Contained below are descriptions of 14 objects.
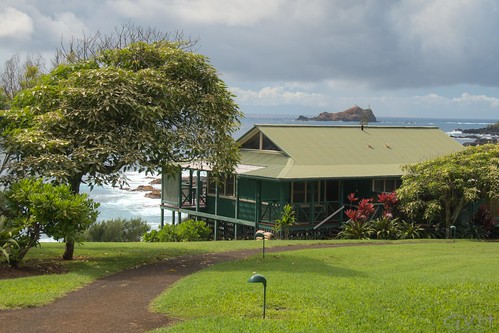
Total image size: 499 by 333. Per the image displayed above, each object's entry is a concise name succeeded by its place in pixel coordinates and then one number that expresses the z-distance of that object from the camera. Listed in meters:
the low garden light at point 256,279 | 9.87
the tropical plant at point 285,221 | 26.99
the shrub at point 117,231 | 30.52
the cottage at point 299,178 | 29.05
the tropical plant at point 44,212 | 14.57
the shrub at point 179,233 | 28.30
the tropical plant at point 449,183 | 27.64
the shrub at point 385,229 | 27.52
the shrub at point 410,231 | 27.89
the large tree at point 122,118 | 15.89
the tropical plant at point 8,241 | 14.86
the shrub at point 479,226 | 29.27
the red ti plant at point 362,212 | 27.45
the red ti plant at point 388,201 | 28.57
